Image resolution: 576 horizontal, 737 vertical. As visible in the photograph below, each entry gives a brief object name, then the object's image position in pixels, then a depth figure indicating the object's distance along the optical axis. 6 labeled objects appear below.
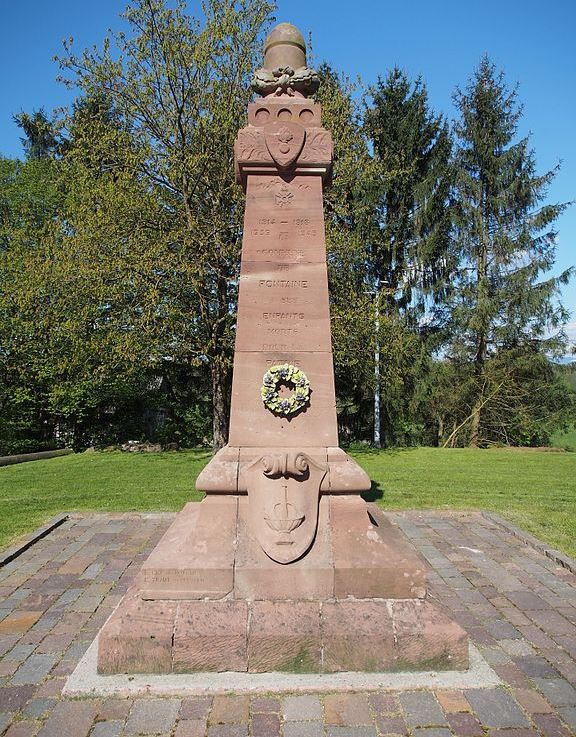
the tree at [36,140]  24.79
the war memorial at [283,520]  3.61
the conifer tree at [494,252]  20.08
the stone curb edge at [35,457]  14.30
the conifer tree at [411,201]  20.95
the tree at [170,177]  12.91
